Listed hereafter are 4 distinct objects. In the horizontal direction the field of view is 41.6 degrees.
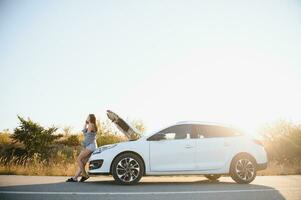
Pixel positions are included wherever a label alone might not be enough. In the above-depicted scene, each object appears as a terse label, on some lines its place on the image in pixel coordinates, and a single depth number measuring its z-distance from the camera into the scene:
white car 10.39
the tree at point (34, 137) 29.83
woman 11.44
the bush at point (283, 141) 26.08
